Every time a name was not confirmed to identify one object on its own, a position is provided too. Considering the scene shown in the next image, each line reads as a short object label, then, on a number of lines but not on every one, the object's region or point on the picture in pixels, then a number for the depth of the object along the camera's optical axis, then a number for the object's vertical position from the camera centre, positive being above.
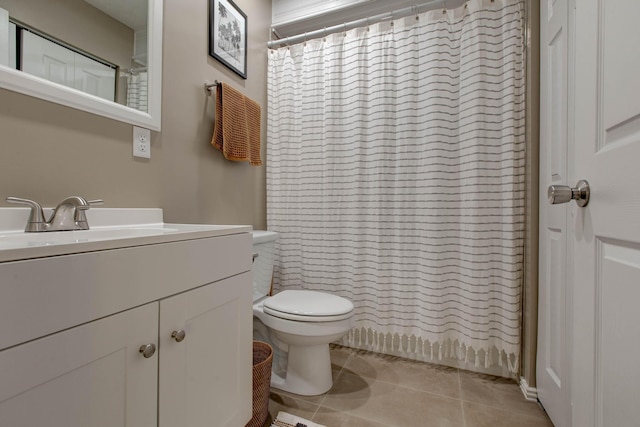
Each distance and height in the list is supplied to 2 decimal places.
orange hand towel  1.47 +0.47
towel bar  1.46 +0.64
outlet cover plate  1.12 +0.27
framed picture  1.50 +0.99
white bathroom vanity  0.45 -0.24
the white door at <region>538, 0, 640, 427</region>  0.44 -0.01
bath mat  1.20 -0.90
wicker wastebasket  1.18 -0.77
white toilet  1.31 -0.53
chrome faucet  0.82 -0.02
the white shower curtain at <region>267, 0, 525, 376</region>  1.49 +0.20
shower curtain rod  1.63 +1.18
